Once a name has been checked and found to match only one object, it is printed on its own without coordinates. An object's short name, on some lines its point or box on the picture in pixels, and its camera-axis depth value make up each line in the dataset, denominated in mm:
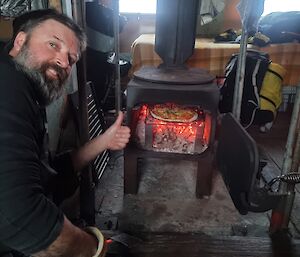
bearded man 723
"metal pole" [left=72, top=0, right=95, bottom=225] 1263
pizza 1765
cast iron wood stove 1628
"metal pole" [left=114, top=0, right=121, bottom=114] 1793
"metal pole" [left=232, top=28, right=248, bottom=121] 1713
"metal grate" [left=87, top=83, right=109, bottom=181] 1994
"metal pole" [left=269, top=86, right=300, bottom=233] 1359
